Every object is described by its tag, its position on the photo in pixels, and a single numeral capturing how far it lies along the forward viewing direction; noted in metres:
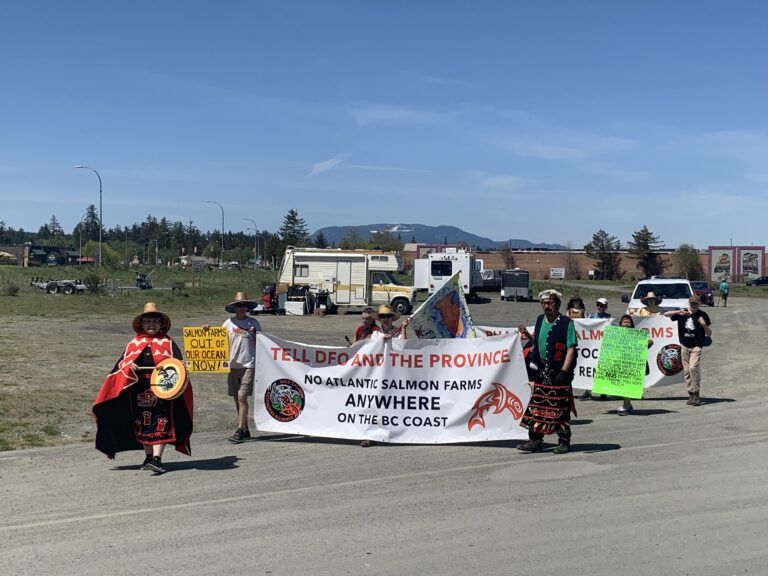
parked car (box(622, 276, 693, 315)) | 25.73
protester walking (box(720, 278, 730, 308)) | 52.42
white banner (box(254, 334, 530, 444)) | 10.31
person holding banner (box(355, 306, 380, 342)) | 11.20
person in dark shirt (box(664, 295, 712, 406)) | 13.67
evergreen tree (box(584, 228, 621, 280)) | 111.56
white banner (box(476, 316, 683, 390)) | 14.32
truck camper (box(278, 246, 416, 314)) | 41.06
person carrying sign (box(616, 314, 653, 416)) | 12.89
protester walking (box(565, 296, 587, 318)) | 14.33
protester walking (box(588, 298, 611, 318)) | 15.19
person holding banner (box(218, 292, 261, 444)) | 10.70
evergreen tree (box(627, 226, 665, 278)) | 109.44
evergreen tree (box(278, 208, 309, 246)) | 123.56
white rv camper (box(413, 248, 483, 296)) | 50.78
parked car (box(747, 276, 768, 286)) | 98.00
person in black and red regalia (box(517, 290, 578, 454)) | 9.39
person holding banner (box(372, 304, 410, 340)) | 10.63
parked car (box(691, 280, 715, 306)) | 49.62
